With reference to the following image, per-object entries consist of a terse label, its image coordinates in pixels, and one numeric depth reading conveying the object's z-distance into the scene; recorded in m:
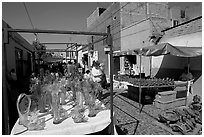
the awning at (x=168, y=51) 4.32
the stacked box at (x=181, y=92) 5.02
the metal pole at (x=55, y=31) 1.63
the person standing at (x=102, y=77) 5.41
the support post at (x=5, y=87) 1.45
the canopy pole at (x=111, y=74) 1.96
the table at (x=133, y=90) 5.57
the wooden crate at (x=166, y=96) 4.51
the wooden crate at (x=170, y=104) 4.50
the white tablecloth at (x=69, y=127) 1.76
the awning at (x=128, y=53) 5.22
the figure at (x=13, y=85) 3.99
